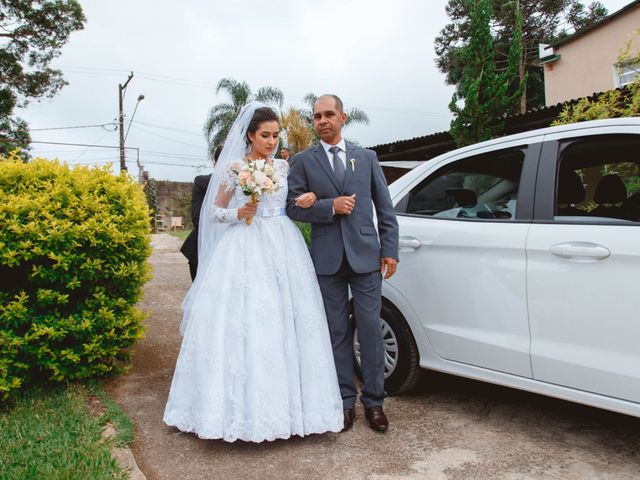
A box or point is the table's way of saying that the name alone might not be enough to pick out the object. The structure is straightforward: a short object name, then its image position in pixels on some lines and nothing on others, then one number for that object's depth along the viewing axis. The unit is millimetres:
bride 2871
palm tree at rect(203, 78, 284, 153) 21625
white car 2477
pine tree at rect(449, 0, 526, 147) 11914
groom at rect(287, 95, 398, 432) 3205
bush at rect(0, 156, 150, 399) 3291
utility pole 25672
